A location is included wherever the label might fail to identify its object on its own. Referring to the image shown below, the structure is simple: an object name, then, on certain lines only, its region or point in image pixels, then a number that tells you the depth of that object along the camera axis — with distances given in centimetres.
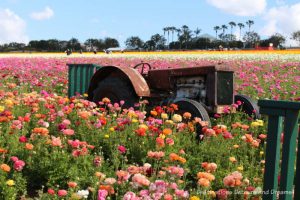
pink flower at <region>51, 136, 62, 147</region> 404
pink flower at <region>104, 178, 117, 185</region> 323
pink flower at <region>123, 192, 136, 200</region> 283
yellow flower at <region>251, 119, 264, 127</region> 495
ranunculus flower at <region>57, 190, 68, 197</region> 310
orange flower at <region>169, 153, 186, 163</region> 358
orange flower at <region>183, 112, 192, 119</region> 515
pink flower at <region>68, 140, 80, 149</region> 401
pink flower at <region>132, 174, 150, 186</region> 308
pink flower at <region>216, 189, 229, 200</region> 327
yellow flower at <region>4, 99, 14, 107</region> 557
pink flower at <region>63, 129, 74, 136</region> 434
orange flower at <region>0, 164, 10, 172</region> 348
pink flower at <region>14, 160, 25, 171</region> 369
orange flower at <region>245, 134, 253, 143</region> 443
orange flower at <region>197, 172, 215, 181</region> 321
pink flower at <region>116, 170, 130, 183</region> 325
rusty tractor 603
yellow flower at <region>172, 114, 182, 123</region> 496
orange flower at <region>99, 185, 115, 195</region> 312
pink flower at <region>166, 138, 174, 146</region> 430
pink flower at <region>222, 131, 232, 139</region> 460
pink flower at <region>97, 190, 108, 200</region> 292
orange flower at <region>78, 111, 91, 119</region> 508
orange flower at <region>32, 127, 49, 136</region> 425
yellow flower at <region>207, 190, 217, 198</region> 328
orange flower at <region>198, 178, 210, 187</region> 309
